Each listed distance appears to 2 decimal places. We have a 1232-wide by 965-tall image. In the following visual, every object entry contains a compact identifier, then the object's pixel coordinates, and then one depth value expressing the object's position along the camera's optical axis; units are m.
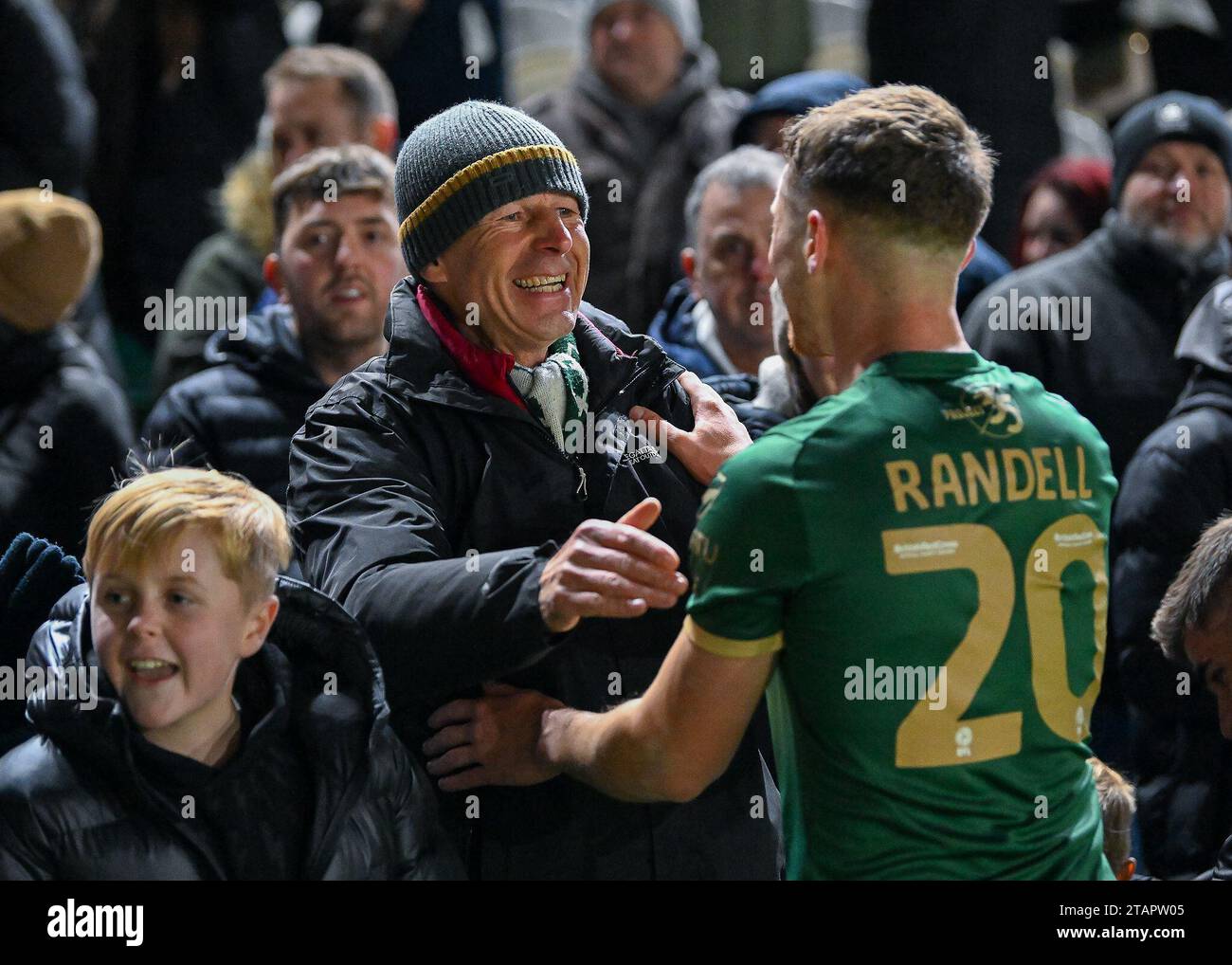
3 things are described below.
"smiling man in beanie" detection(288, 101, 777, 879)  2.79
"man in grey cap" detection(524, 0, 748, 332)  5.48
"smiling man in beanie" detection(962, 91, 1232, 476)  4.86
